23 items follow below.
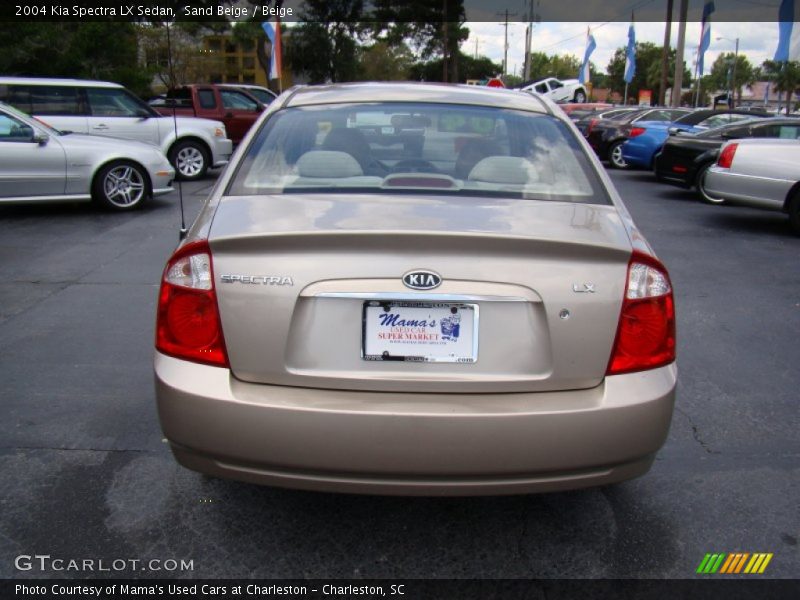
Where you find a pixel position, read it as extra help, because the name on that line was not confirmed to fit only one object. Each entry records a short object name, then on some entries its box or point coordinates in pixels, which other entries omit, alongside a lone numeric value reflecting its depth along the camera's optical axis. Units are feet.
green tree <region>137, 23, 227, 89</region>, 114.83
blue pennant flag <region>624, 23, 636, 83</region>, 132.87
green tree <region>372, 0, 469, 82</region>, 186.60
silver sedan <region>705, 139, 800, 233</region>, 29.89
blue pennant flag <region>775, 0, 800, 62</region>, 75.61
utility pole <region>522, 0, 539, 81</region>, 192.24
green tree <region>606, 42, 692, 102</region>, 327.06
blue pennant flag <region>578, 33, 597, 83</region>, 136.67
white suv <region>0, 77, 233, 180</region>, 39.34
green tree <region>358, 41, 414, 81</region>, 222.89
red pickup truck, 52.16
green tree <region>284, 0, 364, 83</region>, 174.29
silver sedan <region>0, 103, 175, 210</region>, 30.81
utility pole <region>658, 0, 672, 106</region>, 114.01
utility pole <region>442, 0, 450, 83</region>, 179.85
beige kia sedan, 7.48
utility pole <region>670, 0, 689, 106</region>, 101.76
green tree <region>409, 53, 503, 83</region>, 218.36
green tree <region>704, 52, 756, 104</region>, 363.97
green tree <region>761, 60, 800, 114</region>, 261.03
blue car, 50.78
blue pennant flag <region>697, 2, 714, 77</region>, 101.09
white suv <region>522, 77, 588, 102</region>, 138.51
